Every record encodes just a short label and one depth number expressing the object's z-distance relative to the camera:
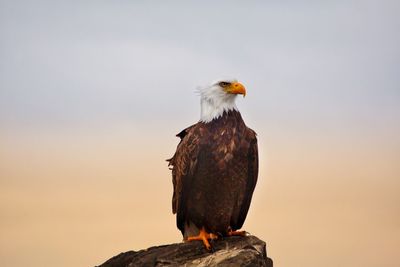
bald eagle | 19.84
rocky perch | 19.75
